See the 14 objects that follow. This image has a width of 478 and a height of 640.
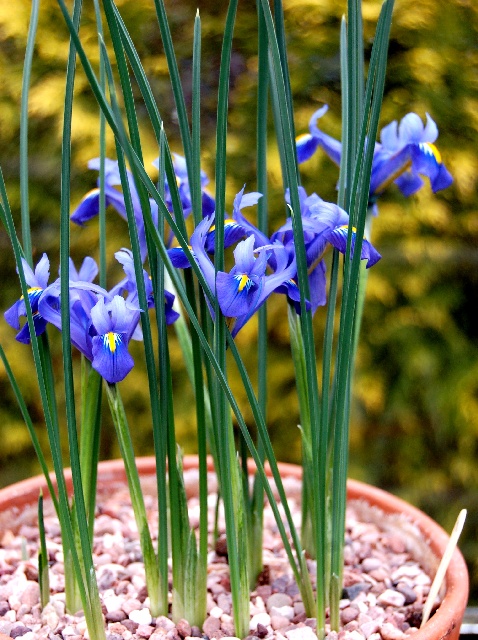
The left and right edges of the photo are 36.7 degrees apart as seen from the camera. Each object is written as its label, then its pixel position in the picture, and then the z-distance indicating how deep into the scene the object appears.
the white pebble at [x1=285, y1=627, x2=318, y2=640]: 0.64
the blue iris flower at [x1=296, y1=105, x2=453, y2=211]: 0.72
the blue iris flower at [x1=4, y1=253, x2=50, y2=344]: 0.61
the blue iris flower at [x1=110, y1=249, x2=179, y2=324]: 0.63
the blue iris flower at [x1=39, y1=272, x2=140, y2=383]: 0.57
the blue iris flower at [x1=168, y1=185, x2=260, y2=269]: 0.59
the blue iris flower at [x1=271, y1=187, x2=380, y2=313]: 0.60
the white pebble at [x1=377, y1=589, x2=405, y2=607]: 0.73
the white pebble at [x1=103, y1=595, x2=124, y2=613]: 0.70
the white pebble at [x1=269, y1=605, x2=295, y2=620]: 0.70
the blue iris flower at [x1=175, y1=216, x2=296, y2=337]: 0.56
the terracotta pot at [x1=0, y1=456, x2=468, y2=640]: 0.64
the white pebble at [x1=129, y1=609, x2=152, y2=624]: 0.68
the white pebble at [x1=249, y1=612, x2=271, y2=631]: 0.69
